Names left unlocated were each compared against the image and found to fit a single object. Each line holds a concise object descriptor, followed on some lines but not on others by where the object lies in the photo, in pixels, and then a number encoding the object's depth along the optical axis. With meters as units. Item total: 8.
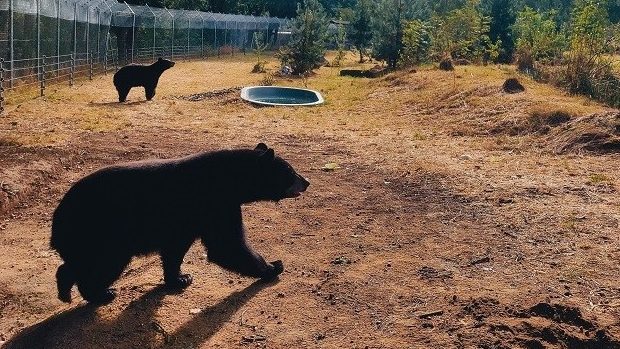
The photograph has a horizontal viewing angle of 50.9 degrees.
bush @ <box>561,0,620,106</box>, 15.13
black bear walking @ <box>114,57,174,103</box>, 16.77
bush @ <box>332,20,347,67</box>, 31.32
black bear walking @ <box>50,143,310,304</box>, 4.87
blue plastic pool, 17.84
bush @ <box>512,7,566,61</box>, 21.08
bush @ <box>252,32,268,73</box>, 27.60
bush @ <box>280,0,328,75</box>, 26.20
